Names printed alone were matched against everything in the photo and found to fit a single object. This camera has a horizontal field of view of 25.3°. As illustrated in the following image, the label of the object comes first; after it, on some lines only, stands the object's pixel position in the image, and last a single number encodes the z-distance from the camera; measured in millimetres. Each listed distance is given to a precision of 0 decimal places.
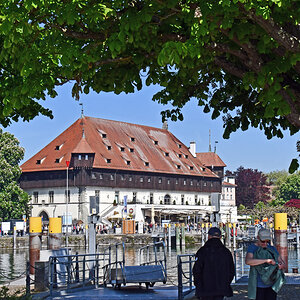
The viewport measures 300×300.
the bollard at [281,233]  27670
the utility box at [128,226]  71875
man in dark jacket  9180
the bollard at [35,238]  28016
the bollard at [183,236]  65738
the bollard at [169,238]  63469
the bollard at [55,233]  26828
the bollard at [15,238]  67375
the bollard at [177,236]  65000
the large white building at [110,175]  87188
